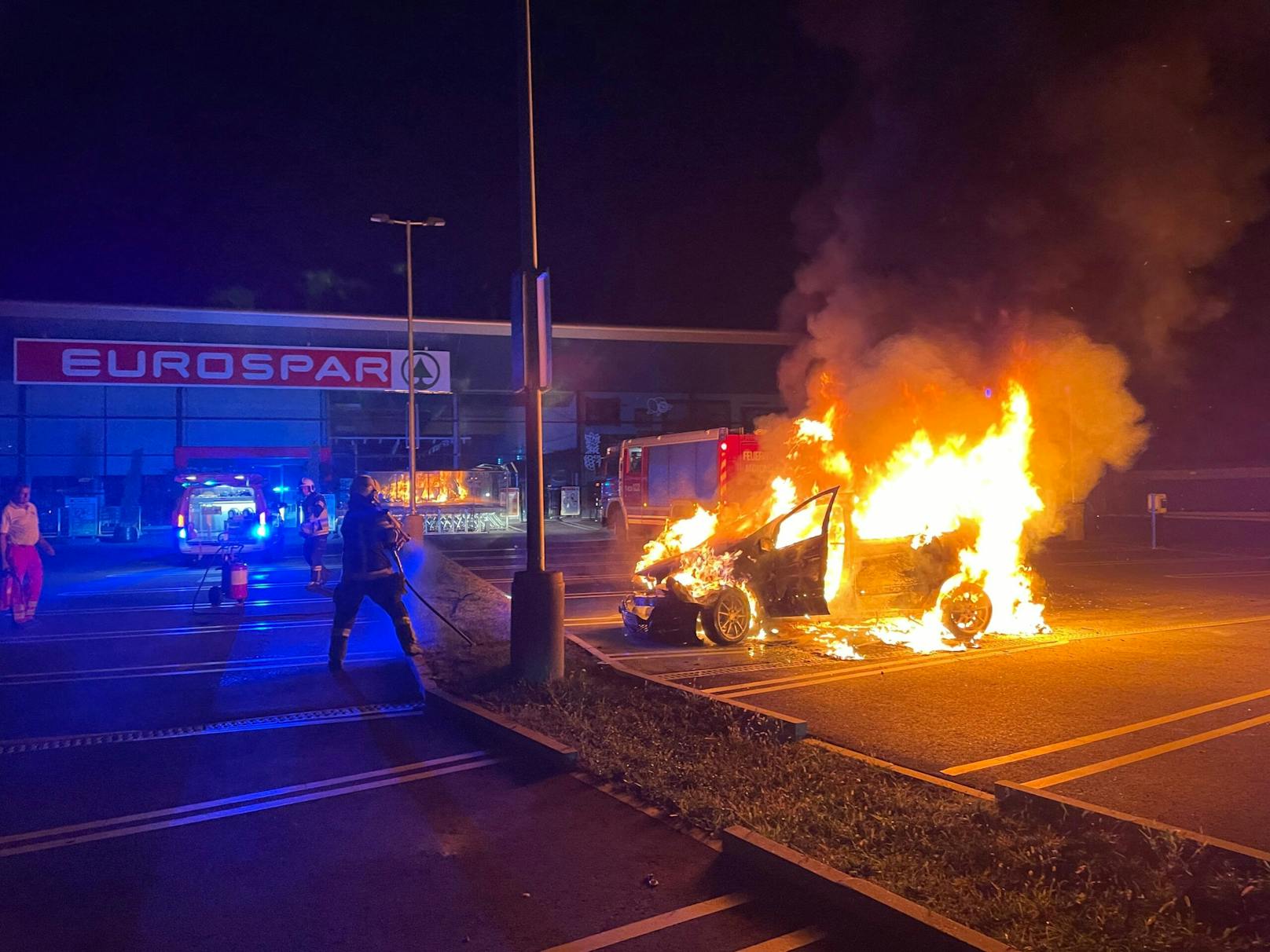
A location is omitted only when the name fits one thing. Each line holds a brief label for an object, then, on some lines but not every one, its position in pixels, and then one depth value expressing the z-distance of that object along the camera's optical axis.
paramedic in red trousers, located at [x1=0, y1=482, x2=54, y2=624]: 11.65
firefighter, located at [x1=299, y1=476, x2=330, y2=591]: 14.40
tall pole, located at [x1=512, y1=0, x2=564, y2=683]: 7.58
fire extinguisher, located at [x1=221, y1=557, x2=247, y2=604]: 13.30
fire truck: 19.91
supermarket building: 30.97
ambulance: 20.67
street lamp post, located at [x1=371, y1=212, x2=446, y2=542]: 23.02
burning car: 9.90
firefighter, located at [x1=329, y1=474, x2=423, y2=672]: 8.88
